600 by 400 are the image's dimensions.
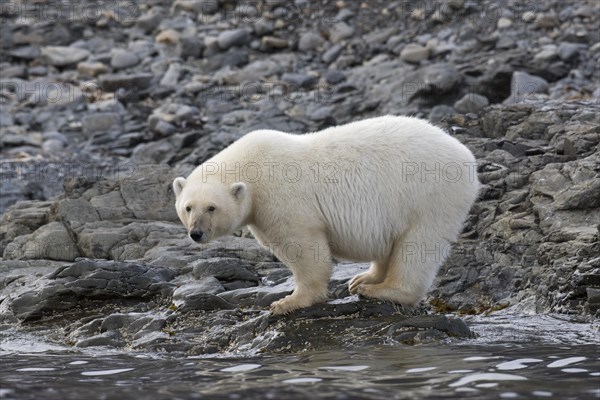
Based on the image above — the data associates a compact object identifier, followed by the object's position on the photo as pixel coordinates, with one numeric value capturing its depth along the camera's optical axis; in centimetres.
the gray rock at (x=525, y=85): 1983
